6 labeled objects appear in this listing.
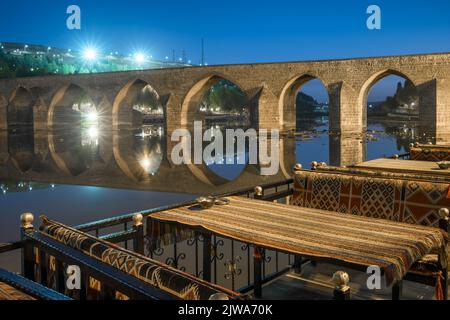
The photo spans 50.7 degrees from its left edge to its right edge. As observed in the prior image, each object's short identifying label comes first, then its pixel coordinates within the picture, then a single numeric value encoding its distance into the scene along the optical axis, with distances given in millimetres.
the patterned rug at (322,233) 2746
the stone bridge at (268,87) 25438
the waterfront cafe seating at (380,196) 4254
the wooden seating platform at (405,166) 5641
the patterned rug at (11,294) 1855
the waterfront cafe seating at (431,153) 8008
